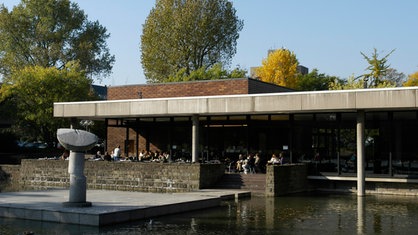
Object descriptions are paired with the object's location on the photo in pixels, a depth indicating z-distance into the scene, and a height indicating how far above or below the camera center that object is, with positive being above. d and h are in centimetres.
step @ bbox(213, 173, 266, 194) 2514 -120
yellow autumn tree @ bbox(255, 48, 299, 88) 5956 +916
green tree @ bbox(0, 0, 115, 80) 5366 +1150
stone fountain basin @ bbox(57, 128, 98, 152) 1611 +41
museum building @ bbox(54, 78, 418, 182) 2423 +169
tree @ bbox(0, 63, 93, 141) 4431 +497
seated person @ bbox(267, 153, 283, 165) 2686 -20
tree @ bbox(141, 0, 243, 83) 5459 +1176
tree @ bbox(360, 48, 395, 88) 5697 +887
